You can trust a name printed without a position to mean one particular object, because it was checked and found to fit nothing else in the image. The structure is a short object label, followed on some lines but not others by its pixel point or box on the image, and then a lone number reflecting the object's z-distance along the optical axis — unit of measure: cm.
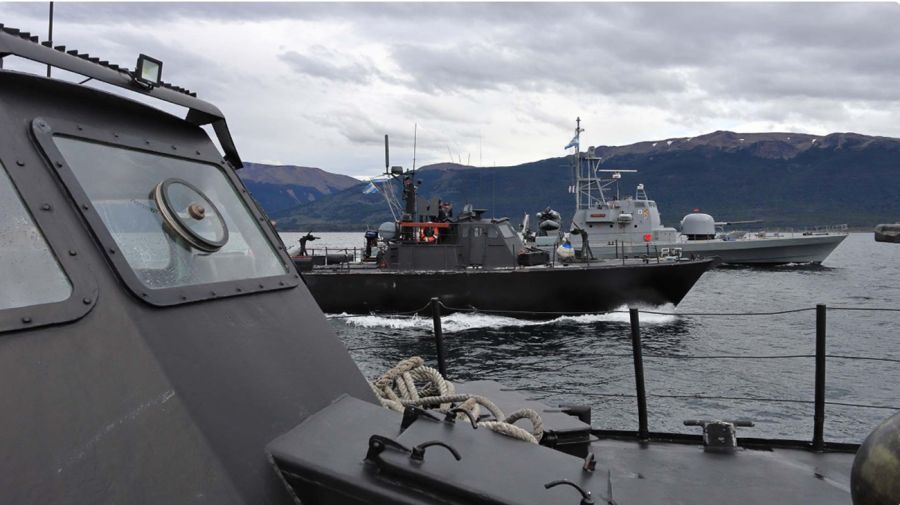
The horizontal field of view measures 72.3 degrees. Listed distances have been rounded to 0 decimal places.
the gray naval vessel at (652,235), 4256
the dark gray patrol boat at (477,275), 2217
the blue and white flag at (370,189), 2965
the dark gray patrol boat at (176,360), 145
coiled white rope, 242
